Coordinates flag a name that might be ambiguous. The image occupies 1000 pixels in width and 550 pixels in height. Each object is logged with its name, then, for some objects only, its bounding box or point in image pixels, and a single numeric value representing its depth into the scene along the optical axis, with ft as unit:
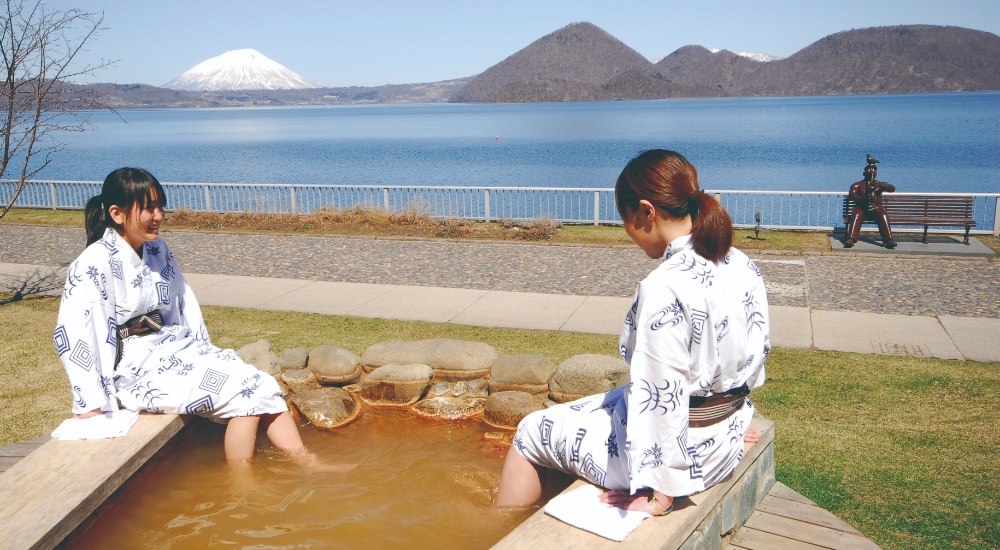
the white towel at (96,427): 12.84
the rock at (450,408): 17.92
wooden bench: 45.11
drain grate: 23.48
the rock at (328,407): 17.30
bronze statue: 44.27
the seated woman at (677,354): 9.19
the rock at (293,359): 19.61
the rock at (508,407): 17.03
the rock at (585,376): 17.13
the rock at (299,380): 18.94
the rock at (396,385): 18.39
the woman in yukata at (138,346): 13.08
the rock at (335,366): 18.92
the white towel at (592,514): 9.55
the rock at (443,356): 18.99
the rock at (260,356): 19.26
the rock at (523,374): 18.12
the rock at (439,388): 18.47
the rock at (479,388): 18.38
